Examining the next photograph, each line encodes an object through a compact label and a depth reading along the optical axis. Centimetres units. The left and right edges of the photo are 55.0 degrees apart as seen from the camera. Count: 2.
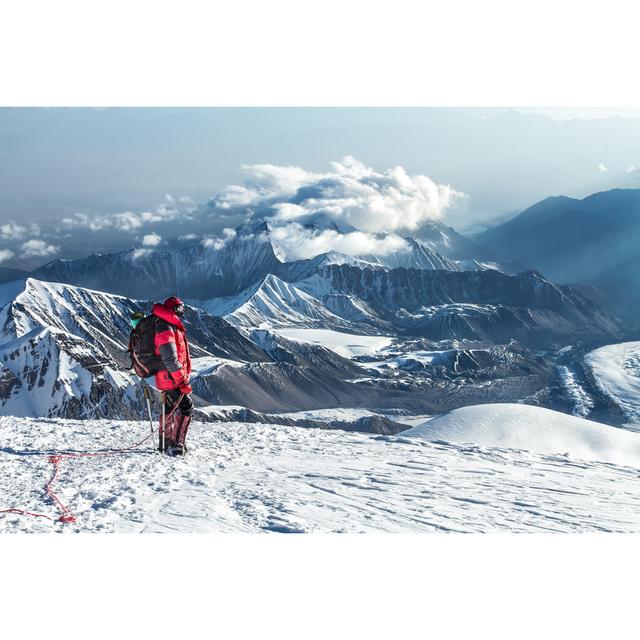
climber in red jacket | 1088
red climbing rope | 810
